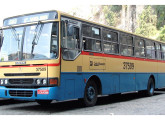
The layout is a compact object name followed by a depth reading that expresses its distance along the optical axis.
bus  9.09
